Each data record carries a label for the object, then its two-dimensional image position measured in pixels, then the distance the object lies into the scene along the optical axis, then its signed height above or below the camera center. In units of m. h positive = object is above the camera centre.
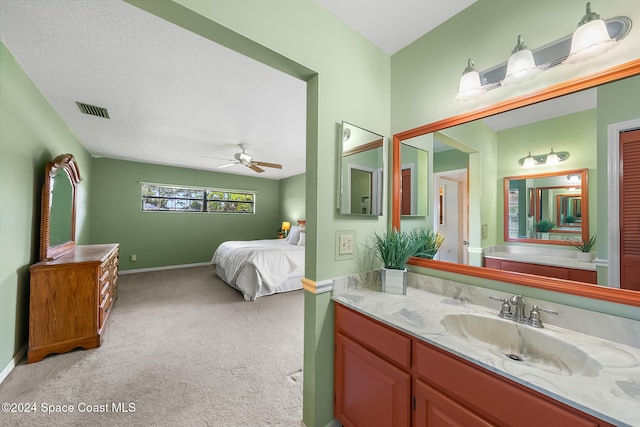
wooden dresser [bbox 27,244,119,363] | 2.07 -0.83
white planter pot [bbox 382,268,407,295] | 1.45 -0.40
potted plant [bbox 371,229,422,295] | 1.46 -0.25
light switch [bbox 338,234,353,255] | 1.48 -0.17
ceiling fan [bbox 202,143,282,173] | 4.04 +0.98
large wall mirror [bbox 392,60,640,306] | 0.96 +0.13
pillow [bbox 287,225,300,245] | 5.18 -0.44
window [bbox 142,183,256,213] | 5.52 +0.40
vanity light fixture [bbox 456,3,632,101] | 0.92 +0.72
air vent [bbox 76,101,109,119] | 2.65 +1.20
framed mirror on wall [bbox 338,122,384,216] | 1.47 +0.29
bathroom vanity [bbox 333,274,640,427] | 0.67 -0.53
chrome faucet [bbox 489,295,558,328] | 1.04 -0.43
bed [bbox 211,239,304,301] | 3.71 -0.87
